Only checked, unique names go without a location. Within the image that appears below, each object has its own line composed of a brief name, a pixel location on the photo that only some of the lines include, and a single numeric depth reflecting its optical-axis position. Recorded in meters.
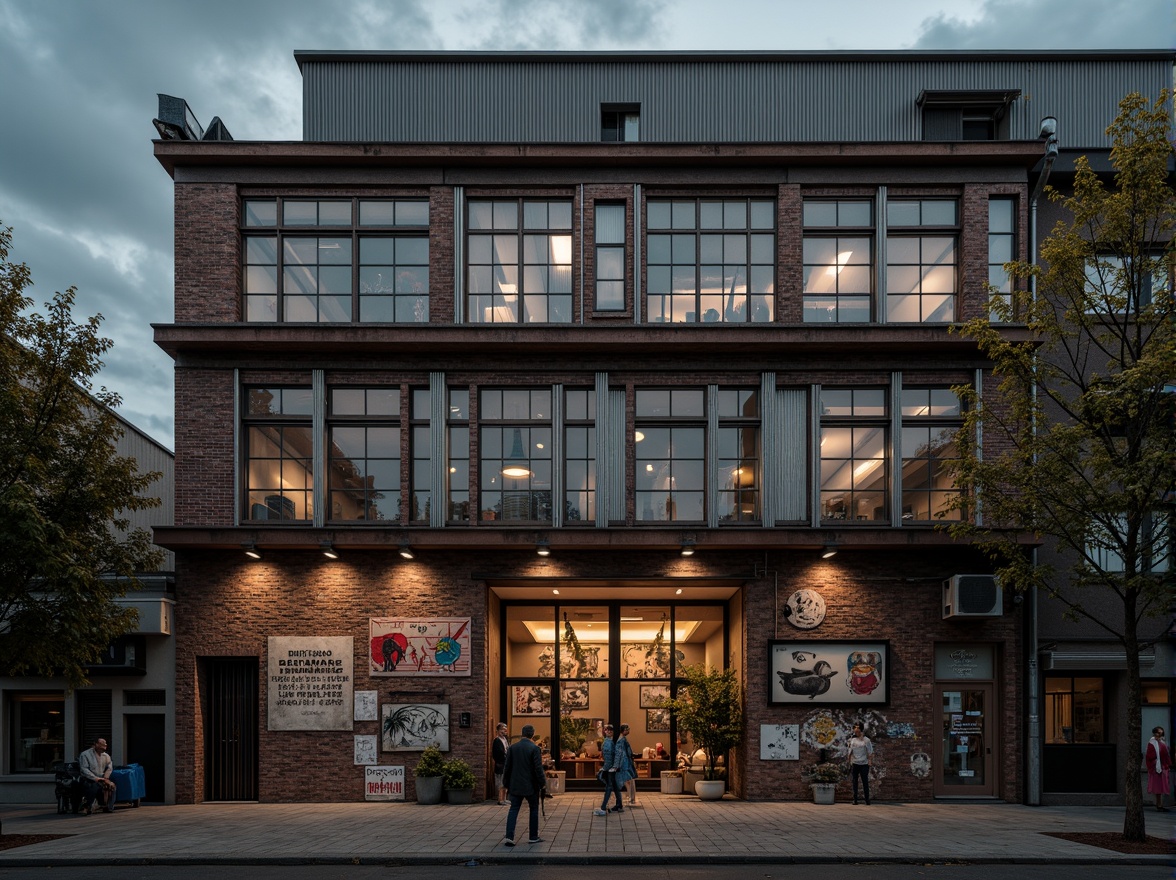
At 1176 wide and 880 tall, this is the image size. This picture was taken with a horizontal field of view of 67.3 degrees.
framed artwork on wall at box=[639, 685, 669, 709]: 20.67
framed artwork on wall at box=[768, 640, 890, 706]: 18.66
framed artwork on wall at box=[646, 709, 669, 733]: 20.66
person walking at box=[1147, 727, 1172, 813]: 17.72
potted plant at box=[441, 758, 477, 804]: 17.92
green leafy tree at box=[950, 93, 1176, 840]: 14.30
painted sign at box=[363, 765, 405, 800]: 18.47
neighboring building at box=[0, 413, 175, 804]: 18.83
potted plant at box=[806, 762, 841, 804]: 17.89
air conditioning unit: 18.14
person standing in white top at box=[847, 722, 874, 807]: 17.53
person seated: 17.53
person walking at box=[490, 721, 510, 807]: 16.83
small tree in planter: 18.52
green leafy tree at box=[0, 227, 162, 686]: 14.61
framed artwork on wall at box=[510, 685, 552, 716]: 20.59
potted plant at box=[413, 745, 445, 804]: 18.00
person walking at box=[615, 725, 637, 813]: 17.11
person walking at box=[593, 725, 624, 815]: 17.06
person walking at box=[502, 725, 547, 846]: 13.51
